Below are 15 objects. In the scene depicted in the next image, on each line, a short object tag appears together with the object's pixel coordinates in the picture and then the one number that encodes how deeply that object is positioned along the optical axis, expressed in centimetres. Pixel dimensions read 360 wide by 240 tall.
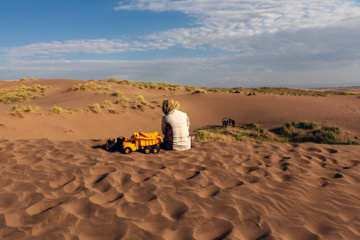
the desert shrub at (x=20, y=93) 2562
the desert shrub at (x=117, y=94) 2269
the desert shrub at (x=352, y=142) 1049
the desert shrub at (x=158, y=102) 2011
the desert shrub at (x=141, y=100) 1909
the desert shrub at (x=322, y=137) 1120
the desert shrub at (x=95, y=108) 1580
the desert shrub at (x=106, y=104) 1709
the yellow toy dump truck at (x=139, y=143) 571
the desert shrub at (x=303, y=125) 1329
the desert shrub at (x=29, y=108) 1278
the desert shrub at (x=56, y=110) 1384
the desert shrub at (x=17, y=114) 1136
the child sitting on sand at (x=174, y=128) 569
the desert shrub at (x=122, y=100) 1894
